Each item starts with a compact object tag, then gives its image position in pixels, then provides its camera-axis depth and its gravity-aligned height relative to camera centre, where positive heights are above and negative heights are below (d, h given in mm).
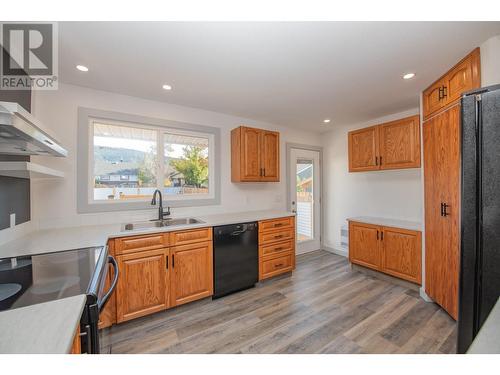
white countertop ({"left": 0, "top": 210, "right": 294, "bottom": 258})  1338 -381
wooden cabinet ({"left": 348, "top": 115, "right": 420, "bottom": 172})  2546 +572
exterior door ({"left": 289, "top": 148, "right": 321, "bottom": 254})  3793 -161
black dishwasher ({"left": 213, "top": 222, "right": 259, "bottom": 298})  2283 -818
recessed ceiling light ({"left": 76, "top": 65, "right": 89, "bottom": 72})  1766 +1081
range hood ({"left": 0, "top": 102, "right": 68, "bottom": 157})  718 +248
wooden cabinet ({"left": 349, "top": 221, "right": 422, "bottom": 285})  2443 -835
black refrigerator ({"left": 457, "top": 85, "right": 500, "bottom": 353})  845 -106
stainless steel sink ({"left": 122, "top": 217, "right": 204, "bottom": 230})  2240 -397
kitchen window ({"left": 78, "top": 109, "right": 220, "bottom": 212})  2213 +332
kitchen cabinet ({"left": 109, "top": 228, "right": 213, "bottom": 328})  1797 -815
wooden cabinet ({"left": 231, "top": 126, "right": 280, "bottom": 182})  2854 +489
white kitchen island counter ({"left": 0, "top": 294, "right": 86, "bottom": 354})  537 -414
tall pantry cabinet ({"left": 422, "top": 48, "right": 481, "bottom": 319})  1704 +83
